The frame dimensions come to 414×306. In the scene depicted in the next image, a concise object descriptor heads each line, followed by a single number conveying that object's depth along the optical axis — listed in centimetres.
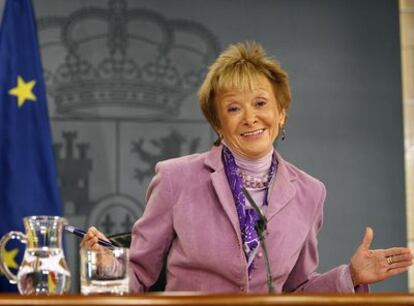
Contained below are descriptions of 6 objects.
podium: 338
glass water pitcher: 350
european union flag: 511
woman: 409
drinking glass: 353
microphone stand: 370
